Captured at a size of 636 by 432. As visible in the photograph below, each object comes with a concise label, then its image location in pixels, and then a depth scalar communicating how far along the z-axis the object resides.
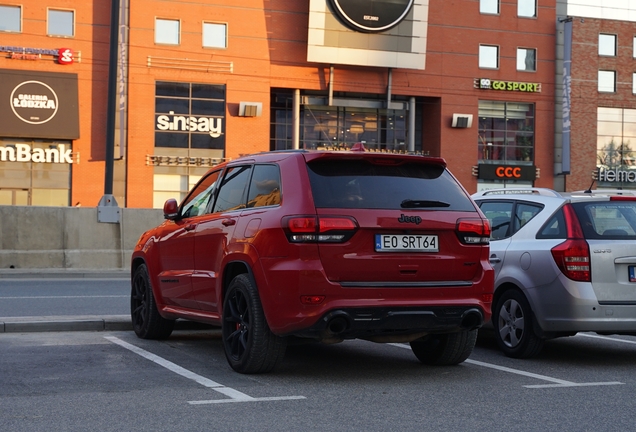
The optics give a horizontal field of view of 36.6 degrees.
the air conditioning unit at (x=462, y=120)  50.56
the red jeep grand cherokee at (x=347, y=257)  6.82
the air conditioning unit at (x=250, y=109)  46.91
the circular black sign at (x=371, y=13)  46.25
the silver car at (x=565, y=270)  8.18
